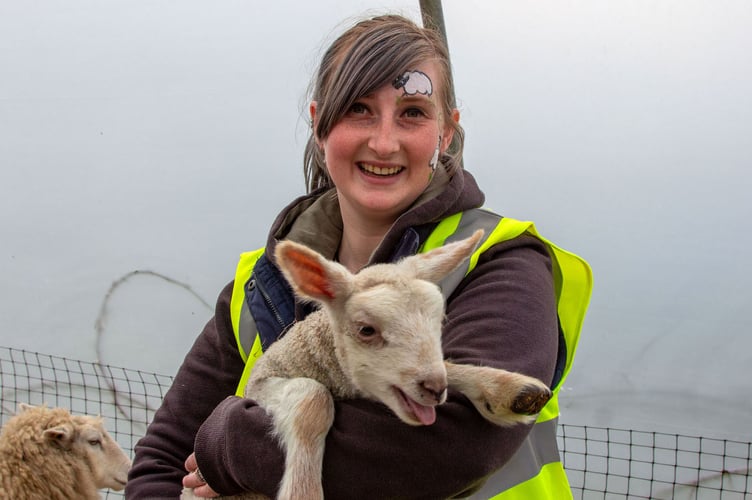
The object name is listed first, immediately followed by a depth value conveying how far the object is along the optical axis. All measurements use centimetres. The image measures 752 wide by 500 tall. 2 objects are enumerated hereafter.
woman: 135
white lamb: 135
